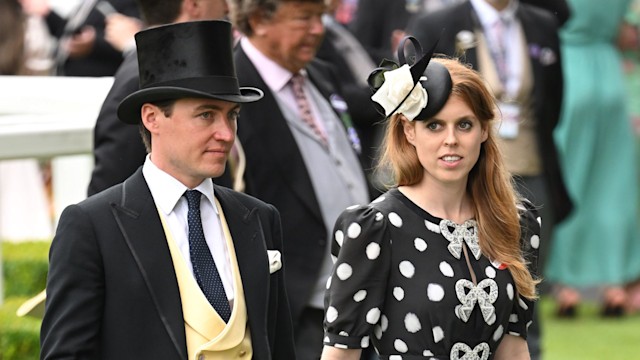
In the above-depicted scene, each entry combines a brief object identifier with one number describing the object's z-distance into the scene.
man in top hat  9.14
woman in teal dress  22.97
